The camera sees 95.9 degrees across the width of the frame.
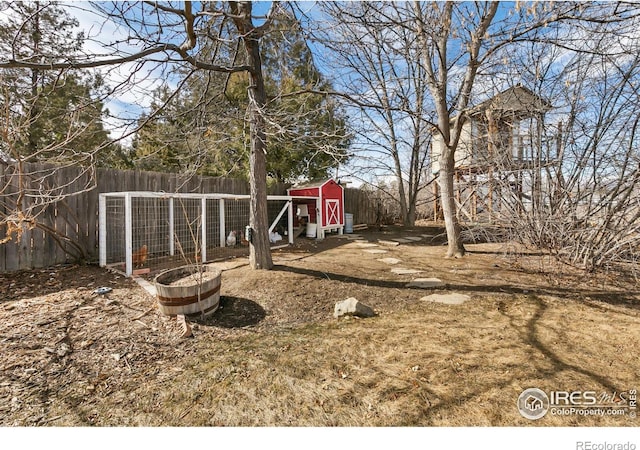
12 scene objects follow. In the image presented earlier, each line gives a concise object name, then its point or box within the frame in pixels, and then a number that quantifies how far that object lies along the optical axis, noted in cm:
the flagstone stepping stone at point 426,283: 408
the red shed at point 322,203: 909
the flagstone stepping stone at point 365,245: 748
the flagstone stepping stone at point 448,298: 345
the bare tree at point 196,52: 255
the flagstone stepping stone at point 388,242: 790
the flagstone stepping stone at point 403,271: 475
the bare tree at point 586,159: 371
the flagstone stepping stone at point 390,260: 555
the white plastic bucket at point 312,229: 924
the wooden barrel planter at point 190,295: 292
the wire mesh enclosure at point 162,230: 493
